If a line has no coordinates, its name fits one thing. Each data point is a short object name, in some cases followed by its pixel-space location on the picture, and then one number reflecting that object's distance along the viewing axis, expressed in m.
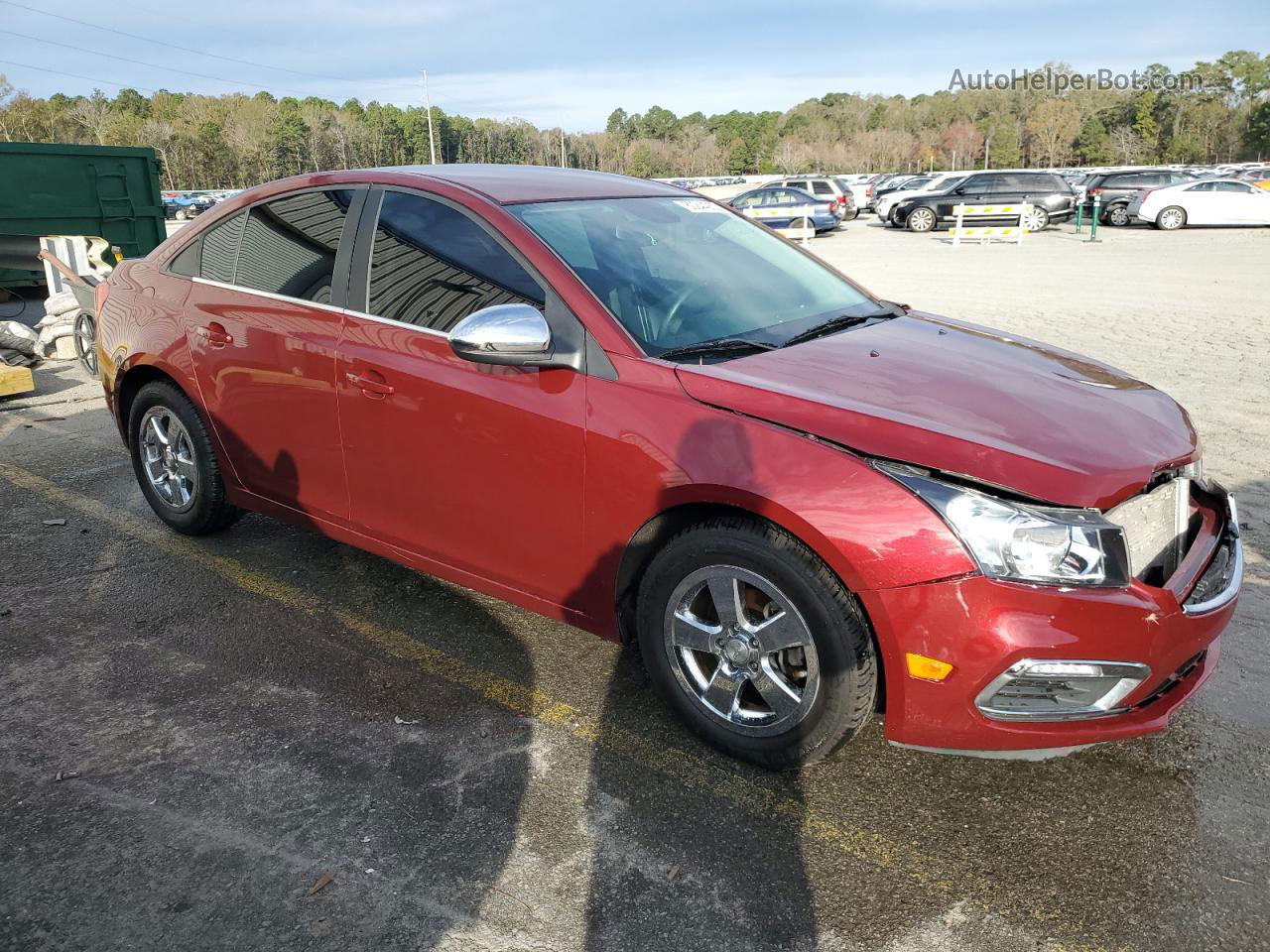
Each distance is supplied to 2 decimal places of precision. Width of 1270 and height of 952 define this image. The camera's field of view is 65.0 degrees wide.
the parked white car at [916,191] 31.27
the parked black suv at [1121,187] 29.78
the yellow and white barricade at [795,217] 27.09
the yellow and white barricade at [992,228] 23.64
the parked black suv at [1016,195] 28.70
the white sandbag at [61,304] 10.38
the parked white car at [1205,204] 27.31
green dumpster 10.77
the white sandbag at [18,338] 9.45
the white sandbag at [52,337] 10.17
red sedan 2.59
